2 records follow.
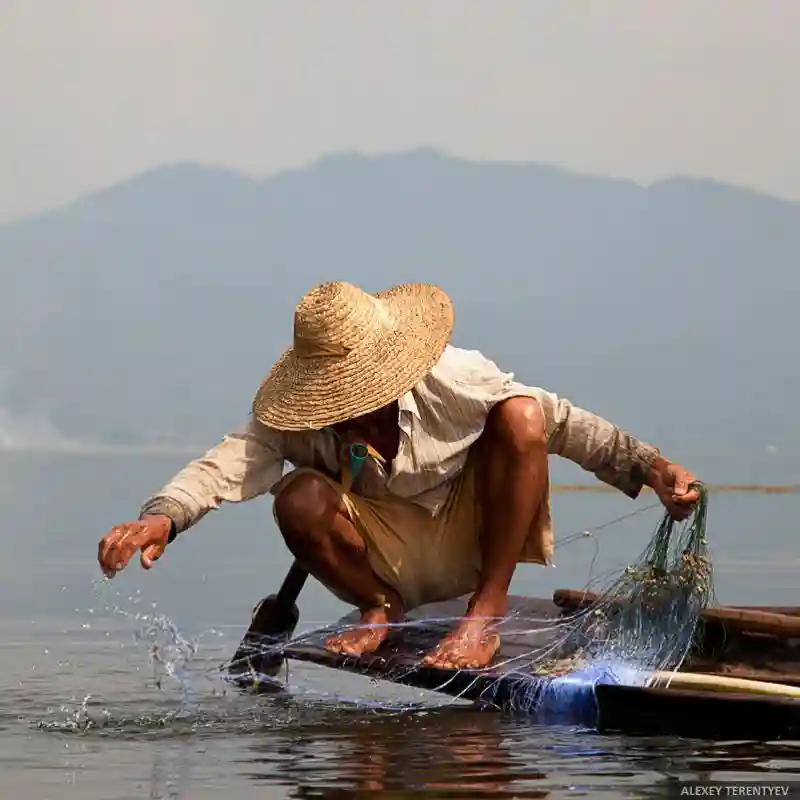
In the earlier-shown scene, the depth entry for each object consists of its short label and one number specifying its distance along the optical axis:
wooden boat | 7.70
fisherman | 8.95
